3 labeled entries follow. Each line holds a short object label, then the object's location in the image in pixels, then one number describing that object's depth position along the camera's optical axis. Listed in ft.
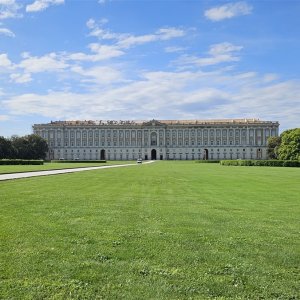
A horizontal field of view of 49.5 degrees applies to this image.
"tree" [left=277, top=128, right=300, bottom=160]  237.00
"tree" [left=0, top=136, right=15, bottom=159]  265.88
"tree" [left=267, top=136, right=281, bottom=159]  353.03
